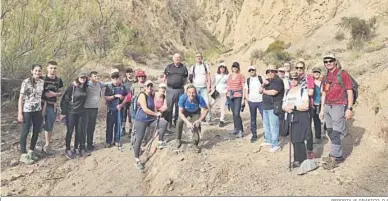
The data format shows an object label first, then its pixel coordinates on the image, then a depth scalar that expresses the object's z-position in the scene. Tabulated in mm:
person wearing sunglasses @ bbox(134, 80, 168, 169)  6879
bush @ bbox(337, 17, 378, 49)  17312
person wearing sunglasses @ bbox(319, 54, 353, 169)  6191
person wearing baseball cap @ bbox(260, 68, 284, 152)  7004
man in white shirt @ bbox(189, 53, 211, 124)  8484
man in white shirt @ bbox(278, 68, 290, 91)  7633
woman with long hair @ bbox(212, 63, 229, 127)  8812
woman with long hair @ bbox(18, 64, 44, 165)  6766
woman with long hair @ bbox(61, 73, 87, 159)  7164
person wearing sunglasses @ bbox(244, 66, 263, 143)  7621
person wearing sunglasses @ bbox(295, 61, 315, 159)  6648
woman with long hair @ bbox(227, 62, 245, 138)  8078
